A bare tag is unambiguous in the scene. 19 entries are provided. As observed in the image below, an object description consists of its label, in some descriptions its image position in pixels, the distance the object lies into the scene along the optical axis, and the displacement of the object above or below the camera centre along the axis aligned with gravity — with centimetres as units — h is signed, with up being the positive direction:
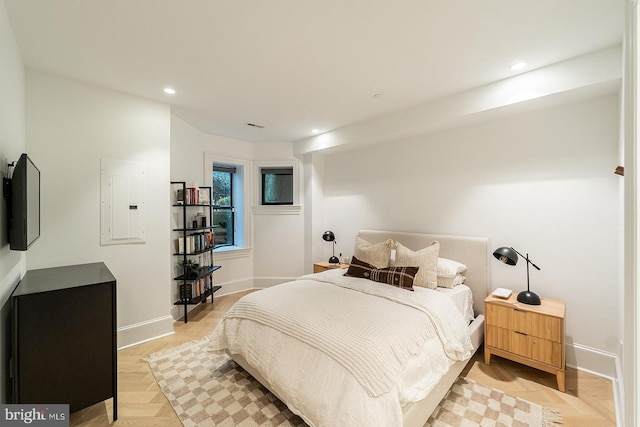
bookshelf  343 -42
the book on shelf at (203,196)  367 +21
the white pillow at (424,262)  270 -53
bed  146 -91
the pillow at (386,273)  265 -65
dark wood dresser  158 -82
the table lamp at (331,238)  419 -42
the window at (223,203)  466 +15
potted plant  356 -73
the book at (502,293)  251 -78
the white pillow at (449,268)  276 -59
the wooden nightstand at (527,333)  212 -102
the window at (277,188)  473 +43
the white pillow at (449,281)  273 -72
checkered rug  182 -142
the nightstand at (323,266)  405 -83
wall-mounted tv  157 +5
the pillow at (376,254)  303 -49
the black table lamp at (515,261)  235 -46
